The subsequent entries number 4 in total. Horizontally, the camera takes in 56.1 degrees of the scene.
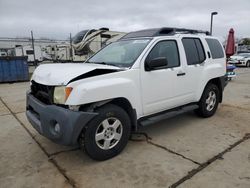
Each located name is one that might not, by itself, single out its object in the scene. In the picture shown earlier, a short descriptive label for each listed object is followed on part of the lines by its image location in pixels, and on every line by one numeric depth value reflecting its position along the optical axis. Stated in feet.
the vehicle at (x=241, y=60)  66.33
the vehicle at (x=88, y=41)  56.65
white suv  9.71
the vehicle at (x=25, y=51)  80.79
